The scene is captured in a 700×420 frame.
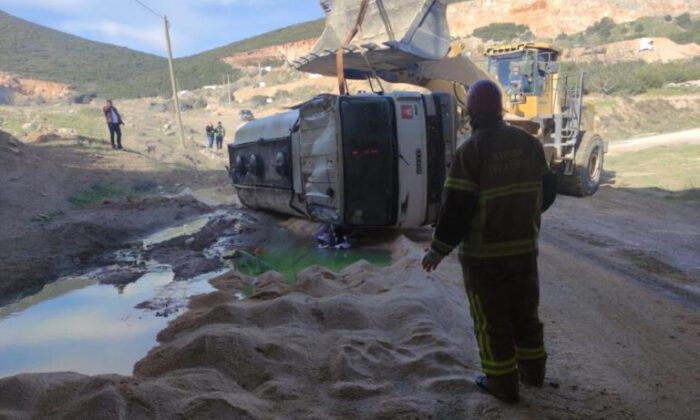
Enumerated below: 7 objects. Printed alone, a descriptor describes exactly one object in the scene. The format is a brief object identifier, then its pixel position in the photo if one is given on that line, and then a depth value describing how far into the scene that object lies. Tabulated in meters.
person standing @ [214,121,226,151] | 25.67
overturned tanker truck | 6.41
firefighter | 2.75
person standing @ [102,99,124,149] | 18.31
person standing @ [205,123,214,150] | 25.30
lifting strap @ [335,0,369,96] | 8.34
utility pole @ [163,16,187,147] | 26.05
